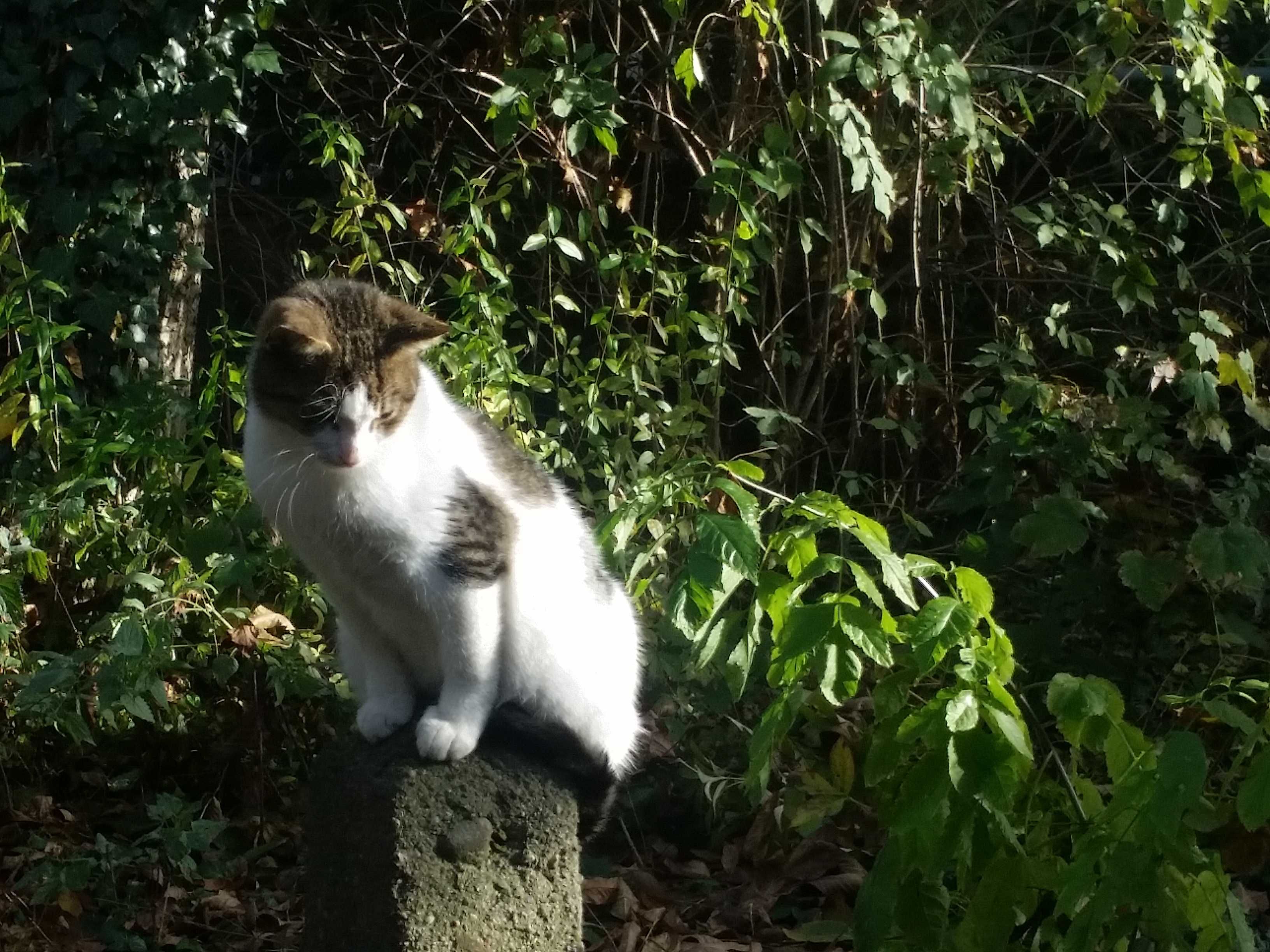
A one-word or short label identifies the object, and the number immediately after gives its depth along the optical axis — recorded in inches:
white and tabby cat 90.0
